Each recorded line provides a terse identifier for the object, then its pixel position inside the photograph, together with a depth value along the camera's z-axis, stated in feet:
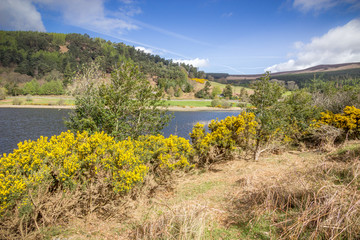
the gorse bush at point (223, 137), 35.87
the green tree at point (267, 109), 36.37
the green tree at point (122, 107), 33.47
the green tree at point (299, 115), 47.50
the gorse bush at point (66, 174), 13.46
